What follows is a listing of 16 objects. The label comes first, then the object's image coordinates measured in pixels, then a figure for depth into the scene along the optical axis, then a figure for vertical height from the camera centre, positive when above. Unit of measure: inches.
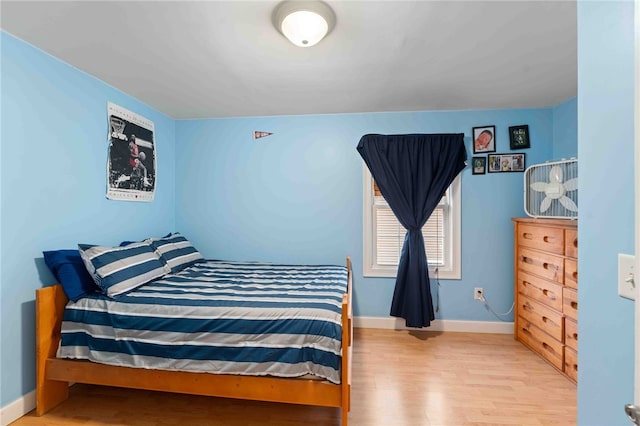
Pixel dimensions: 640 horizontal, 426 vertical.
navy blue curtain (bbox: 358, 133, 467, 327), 120.1 +13.5
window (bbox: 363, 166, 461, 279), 125.6 -9.9
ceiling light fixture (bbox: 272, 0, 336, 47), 60.0 +41.6
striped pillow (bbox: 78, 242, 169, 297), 76.3 -15.2
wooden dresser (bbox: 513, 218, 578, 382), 88.7 -26.3
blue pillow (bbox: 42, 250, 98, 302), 75.3 -16.0
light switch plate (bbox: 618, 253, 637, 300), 28.7 -6.4
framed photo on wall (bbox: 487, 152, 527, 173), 122.2 +21.3
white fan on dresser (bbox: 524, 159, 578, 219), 93.6 +7.9
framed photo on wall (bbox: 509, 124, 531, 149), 121.2 +31.6
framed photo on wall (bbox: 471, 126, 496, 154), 122.7 +31.4
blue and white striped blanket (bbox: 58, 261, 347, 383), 65.9 -28.4
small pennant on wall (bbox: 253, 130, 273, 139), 132.6 +36.0
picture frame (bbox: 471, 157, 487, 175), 123.5 +20.5
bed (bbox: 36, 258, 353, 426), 64.3 -38.8
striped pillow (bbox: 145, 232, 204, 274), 104.7 -14.8
